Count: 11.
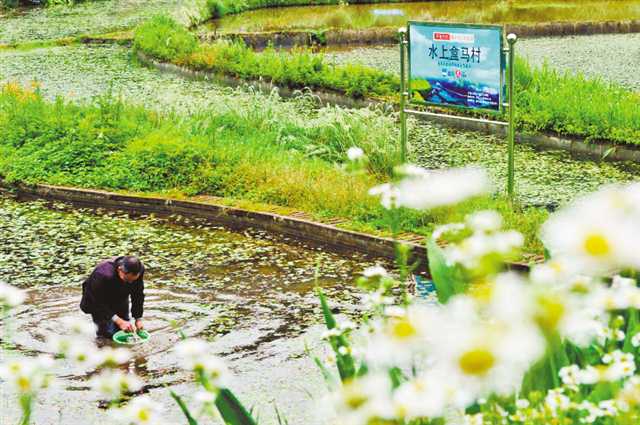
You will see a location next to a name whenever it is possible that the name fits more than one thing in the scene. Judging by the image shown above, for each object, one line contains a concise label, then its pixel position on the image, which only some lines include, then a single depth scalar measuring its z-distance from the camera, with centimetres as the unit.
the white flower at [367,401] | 375
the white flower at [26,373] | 517
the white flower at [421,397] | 356
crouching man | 1293
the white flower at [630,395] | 444
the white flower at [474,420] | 553
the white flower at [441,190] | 432
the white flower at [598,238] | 344
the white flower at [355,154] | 602
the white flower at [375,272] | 631
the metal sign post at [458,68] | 1770
